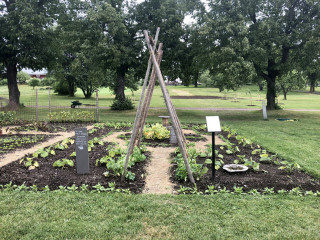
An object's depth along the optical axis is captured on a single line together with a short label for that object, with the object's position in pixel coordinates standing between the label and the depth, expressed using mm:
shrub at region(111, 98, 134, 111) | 21445
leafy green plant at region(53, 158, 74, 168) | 6023
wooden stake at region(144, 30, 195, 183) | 5094
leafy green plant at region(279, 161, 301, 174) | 5837
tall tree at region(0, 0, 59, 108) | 17297
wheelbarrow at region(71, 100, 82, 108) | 21656
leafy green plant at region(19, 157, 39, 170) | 5941
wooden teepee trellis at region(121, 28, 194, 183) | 5137
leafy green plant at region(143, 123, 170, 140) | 9289
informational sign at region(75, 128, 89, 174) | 5672
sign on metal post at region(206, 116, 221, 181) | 5059
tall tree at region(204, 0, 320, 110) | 14586
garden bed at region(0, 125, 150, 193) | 5109
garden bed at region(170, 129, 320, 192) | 5027
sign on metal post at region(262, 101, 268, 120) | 15984
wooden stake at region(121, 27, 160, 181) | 5250
